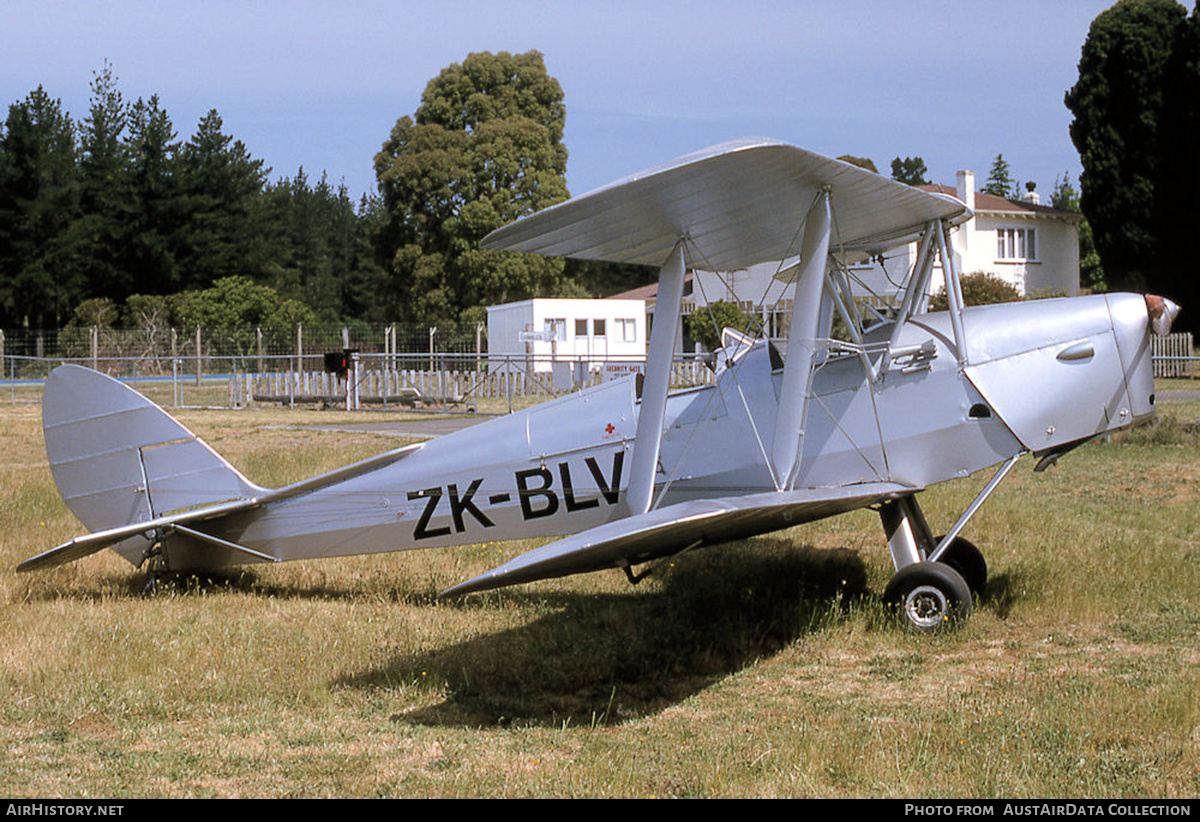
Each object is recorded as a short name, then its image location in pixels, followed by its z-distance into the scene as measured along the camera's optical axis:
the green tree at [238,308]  51.88
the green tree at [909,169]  98.62
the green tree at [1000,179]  92.38
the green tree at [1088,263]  56.03
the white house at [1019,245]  41.84
